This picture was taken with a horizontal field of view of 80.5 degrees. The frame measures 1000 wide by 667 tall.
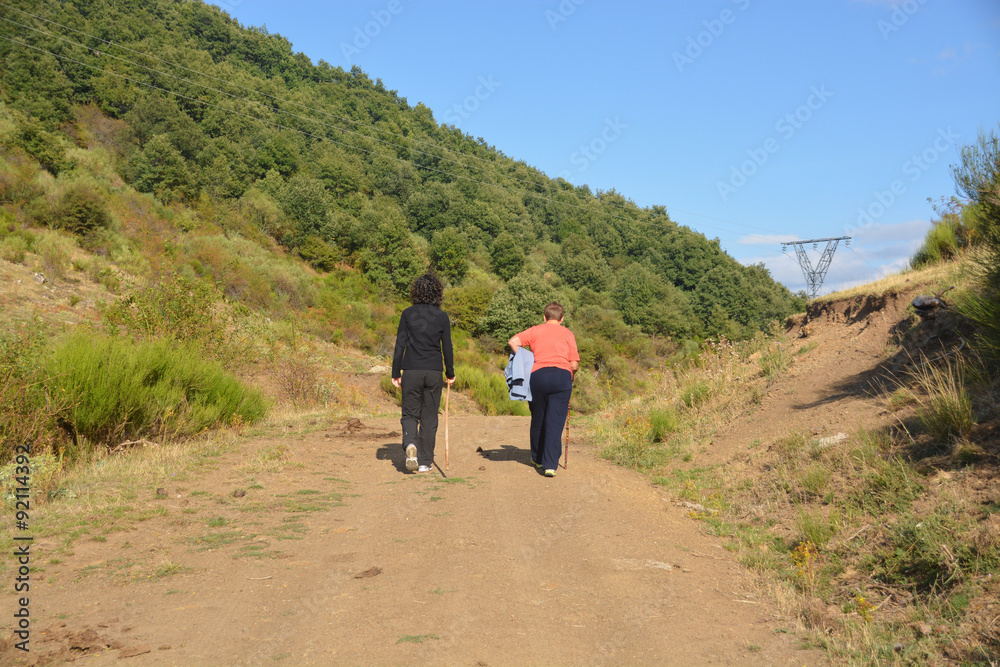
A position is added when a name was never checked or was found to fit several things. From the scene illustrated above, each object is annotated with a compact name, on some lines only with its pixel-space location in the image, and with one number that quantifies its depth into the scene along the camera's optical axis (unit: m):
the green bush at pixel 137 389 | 7.43
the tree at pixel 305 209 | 47.31
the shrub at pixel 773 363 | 10.35
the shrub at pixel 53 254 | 18.22
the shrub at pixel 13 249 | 17.95
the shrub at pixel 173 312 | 11.38
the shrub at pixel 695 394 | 10.90
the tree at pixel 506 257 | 61.09
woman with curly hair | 7.43
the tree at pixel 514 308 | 44.78
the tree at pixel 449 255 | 53.97
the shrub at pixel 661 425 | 10.12
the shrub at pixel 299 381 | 15.09
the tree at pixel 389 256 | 47.19
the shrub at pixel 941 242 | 10.84
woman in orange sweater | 7.50
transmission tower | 53.12
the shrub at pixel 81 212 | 23.91
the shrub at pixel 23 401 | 6.38
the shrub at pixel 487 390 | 24.03
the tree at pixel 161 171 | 40.88
